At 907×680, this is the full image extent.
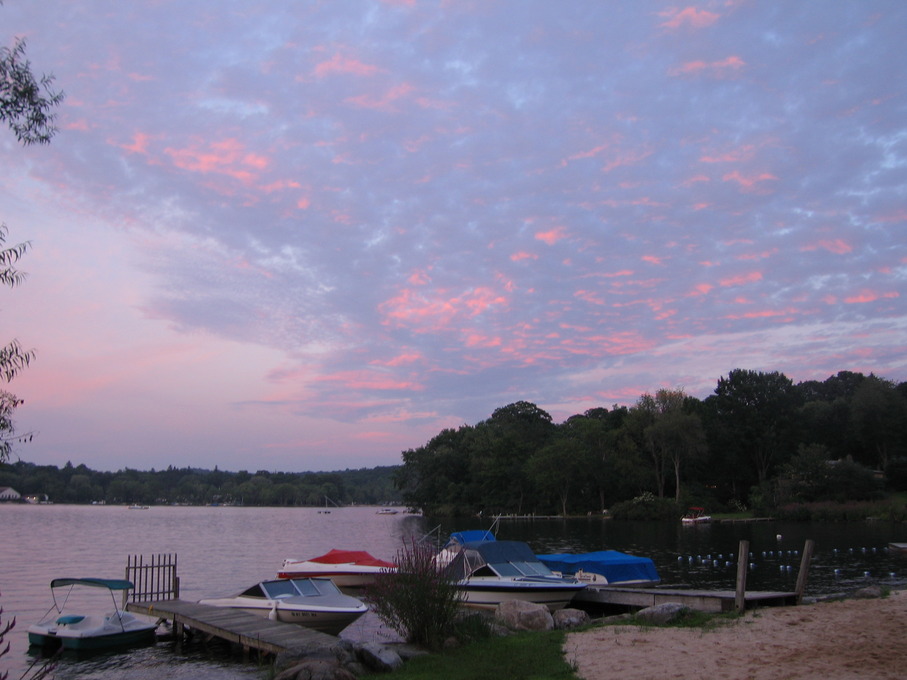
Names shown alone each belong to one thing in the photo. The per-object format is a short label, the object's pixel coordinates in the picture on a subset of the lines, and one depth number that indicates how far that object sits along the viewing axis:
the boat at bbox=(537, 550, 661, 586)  26.31
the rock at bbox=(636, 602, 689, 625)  16.83
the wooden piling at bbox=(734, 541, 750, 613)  17.81
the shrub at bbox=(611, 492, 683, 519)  83.69
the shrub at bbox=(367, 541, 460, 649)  14.45
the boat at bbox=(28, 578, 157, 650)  19.34
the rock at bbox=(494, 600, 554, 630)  18.09
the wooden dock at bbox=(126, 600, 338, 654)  16.20
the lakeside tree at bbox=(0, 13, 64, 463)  9.05
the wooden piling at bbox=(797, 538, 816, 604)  19.45
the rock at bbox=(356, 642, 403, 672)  12.80
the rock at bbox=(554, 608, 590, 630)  18.55
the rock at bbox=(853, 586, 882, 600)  19.51
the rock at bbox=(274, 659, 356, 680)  11.53
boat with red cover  31.54
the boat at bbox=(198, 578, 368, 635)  19.94
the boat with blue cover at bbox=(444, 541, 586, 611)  22.72
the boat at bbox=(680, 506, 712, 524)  75.46
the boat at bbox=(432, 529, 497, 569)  28.42
